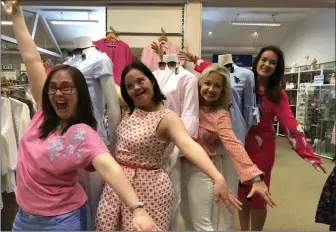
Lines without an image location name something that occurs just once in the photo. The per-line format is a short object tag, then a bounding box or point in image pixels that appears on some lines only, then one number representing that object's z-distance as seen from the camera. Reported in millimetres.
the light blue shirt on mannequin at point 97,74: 1015
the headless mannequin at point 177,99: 1130
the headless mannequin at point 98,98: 1008
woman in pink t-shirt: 748
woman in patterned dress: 910
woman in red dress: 1325
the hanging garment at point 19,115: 1519
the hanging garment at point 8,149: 1436
